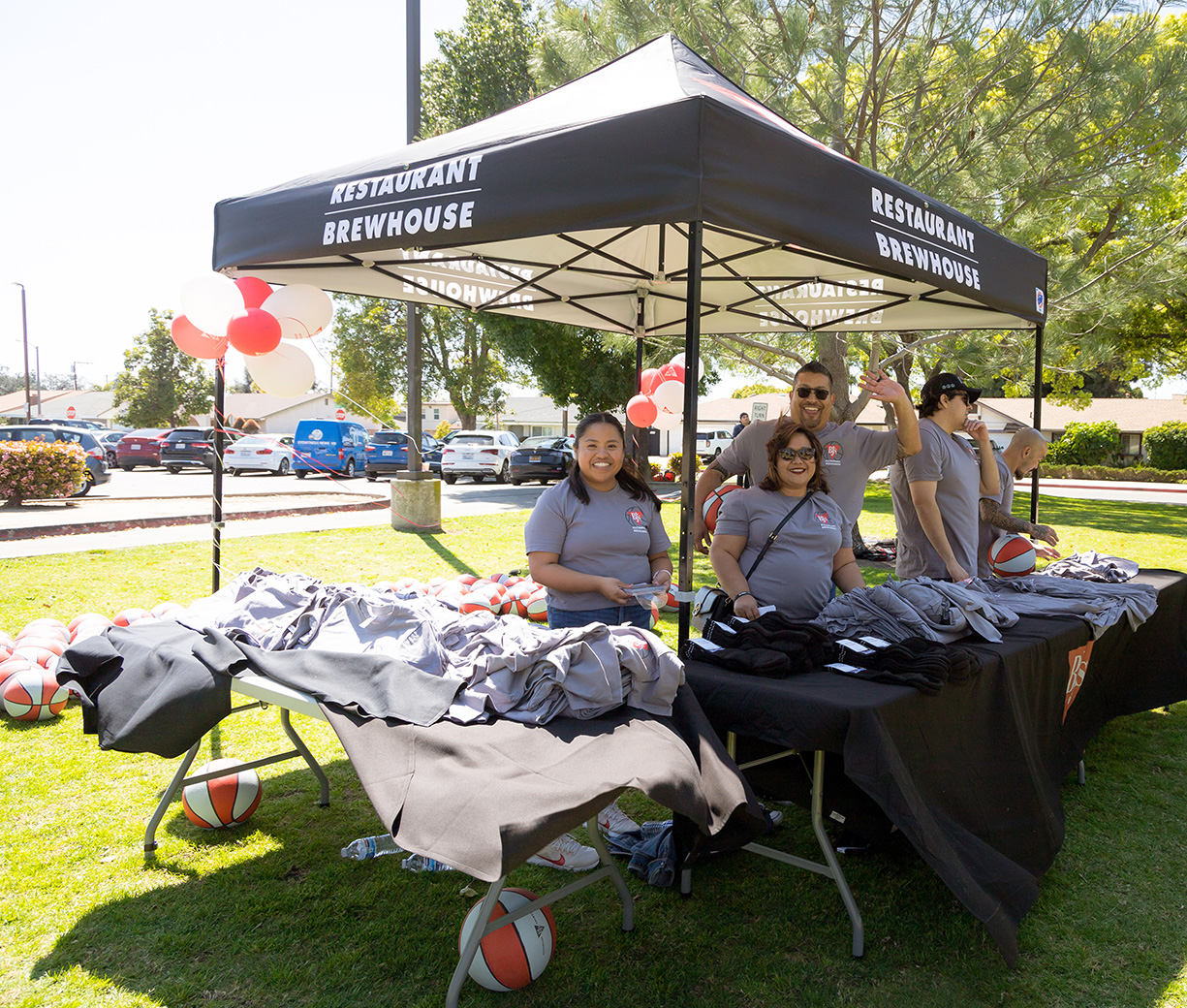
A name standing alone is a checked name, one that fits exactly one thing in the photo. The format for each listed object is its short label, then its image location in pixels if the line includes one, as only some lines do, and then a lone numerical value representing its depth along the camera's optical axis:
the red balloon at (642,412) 7.32
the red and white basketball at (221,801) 3.02
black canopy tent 2.45
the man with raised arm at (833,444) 3.59
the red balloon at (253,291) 4.01
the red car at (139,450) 26.02
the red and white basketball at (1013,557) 4.13
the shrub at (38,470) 12.68
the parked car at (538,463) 21.42
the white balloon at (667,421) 7.86
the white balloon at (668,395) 7.69
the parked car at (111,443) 26.75
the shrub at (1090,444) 34.28
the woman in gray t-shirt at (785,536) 2.99
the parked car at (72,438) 16.50
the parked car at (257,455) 23.62
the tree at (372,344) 29.91
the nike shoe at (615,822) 3.05
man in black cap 3.75
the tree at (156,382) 47.09
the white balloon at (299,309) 4.07
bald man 4.27
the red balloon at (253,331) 3.91
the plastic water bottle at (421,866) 2.79
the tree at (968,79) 7.84
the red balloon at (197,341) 3.98
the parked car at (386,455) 23.89
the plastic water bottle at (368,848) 2.87
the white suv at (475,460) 22.34
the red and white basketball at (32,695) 3.95
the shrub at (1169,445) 30.83
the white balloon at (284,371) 4.23
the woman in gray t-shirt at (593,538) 3.03
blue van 23.97
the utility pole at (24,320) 38.19
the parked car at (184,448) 24.31
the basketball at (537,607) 5.85
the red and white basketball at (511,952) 2.17
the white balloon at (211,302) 3.79
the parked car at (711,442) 36.03
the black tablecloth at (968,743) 2.10
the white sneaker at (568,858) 2.80
